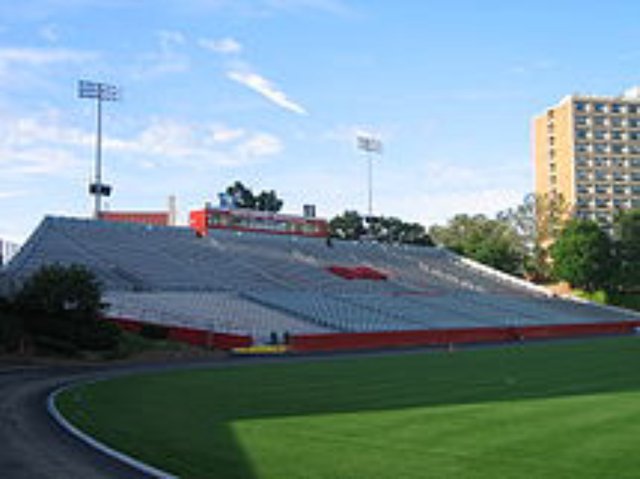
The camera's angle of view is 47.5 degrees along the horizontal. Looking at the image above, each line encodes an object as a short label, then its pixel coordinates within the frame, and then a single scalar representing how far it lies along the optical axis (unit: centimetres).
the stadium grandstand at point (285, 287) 5294
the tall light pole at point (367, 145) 10059
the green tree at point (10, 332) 3750
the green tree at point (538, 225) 11069
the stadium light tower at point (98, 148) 7281
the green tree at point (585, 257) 9356
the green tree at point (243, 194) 13600
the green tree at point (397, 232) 13762
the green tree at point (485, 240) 10519
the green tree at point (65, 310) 3978
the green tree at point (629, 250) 9581
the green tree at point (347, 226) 13650
